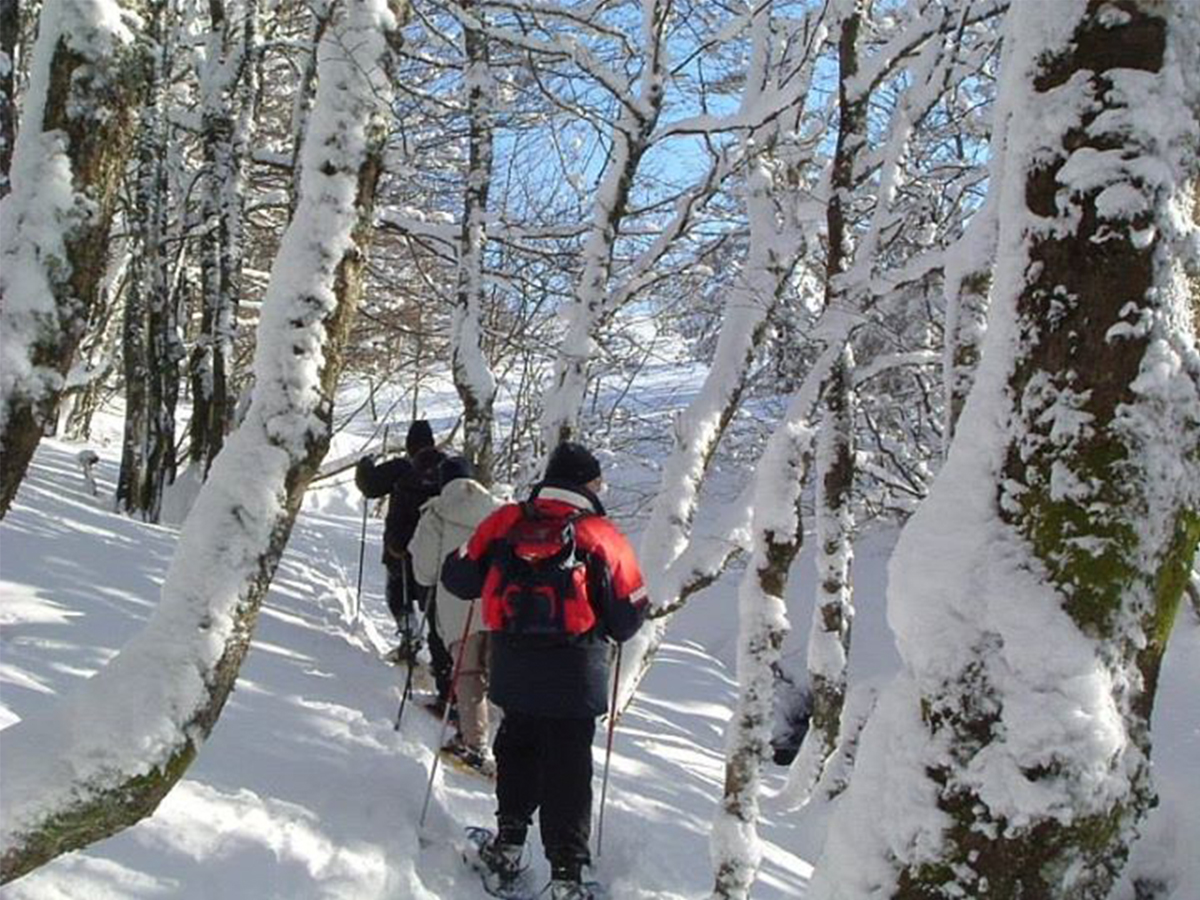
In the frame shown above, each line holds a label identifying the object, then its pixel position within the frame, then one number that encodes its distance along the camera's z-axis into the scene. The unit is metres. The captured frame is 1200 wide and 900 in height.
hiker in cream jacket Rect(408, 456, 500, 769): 5.71
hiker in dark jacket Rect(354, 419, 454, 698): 7.11
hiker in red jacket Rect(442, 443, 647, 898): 4.37
